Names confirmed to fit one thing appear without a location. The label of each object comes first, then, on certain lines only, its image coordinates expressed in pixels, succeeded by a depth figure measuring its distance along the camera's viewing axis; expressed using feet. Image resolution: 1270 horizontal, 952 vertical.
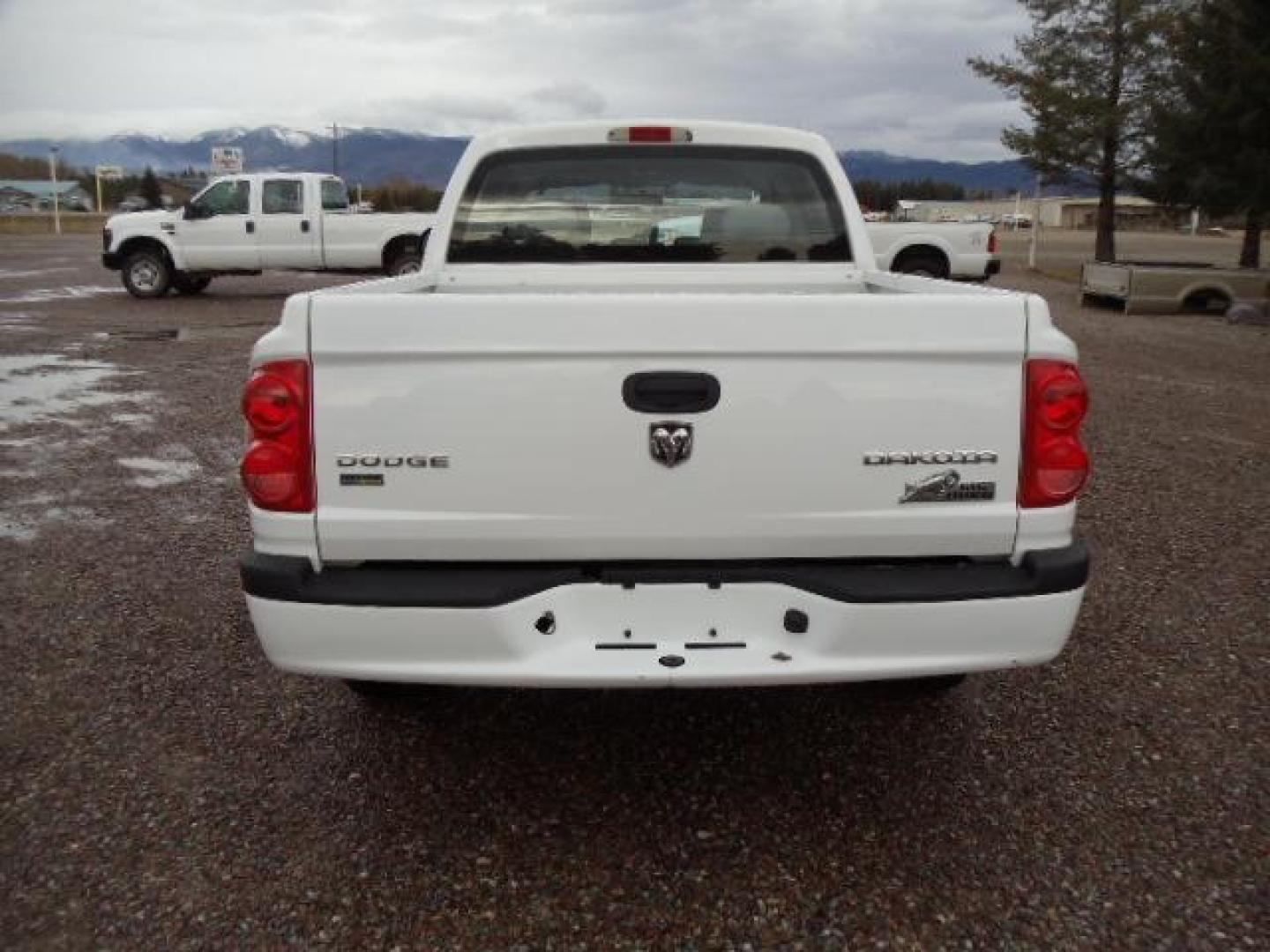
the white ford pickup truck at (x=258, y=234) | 61.26
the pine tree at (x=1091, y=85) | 82.99
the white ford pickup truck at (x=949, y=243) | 61.77
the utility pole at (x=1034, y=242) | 95.54
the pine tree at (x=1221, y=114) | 60.39
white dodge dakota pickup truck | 8.66
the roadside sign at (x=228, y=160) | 175.11
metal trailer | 59.36
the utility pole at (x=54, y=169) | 166.26
